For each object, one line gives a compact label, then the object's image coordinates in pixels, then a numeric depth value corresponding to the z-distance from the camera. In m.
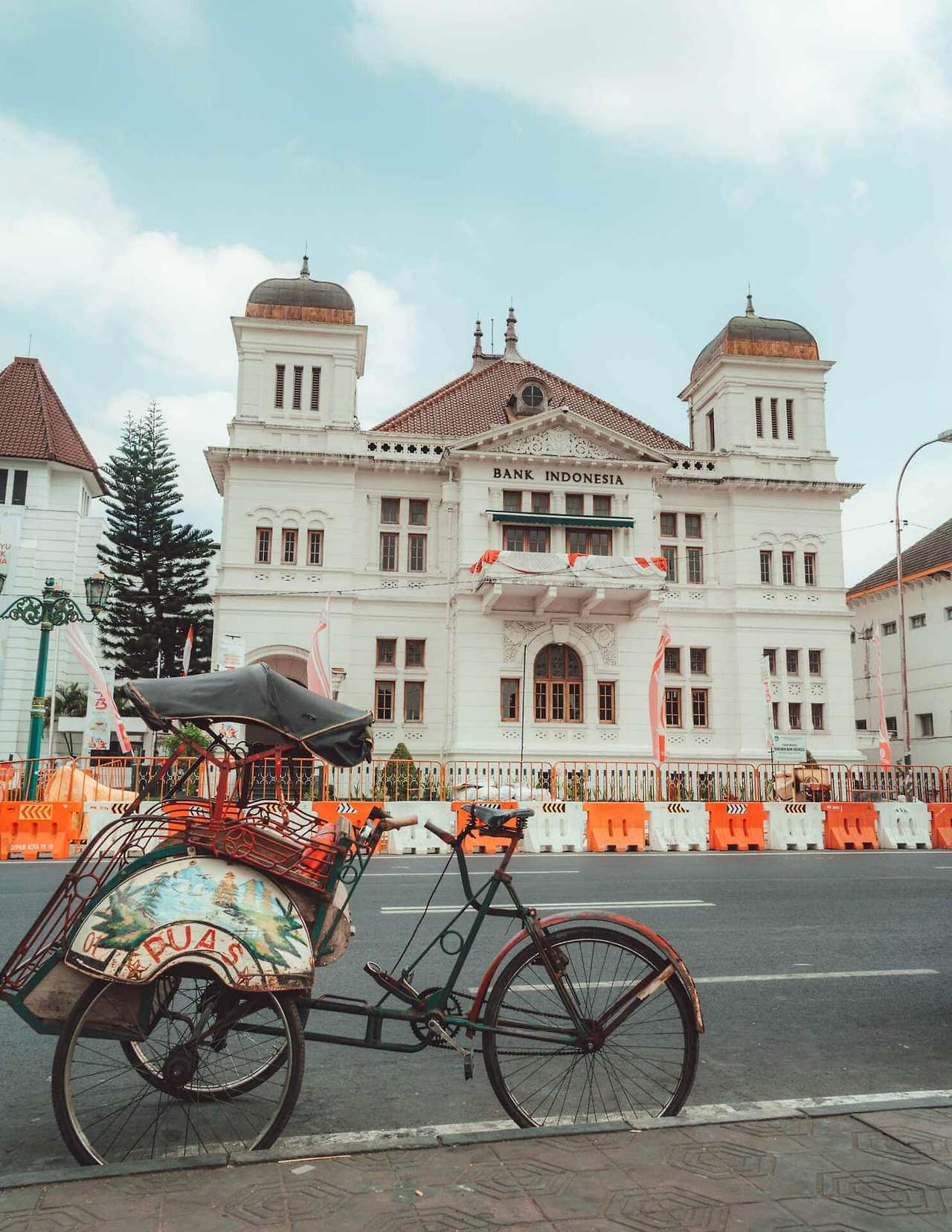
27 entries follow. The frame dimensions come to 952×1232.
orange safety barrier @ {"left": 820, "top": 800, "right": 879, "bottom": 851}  19.19
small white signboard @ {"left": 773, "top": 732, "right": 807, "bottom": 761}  22.88
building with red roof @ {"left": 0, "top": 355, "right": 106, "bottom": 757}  36.34
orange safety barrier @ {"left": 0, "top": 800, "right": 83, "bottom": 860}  16.12
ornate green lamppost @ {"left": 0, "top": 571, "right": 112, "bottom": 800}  19.70
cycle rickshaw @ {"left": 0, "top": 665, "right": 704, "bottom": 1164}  3.63
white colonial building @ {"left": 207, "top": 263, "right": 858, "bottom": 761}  32.81
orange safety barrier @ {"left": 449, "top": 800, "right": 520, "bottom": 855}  18.11
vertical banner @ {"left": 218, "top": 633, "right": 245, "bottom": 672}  25.27
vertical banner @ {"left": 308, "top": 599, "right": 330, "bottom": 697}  30.20
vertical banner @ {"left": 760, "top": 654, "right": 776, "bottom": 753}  31.94
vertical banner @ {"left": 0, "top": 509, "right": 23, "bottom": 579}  34.94
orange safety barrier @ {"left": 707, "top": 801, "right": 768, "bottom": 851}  18.75
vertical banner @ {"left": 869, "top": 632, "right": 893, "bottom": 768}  30.41
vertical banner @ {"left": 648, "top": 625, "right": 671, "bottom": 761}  28.48
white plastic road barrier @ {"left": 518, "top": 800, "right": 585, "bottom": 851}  18.19
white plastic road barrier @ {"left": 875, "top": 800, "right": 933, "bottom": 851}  19.50
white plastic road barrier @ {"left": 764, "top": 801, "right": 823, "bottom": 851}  18.95
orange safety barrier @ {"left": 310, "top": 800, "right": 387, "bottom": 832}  16.96
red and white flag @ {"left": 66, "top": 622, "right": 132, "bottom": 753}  21.55
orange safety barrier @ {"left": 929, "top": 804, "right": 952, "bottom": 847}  19.72
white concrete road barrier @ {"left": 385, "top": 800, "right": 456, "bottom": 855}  17.83
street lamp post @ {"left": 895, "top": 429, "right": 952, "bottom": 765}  29.47
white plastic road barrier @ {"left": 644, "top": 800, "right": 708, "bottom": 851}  18.45
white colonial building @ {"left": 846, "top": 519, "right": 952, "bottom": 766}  40.56
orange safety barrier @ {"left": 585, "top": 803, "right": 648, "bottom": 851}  18.38
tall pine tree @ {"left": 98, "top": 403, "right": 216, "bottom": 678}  43.72
